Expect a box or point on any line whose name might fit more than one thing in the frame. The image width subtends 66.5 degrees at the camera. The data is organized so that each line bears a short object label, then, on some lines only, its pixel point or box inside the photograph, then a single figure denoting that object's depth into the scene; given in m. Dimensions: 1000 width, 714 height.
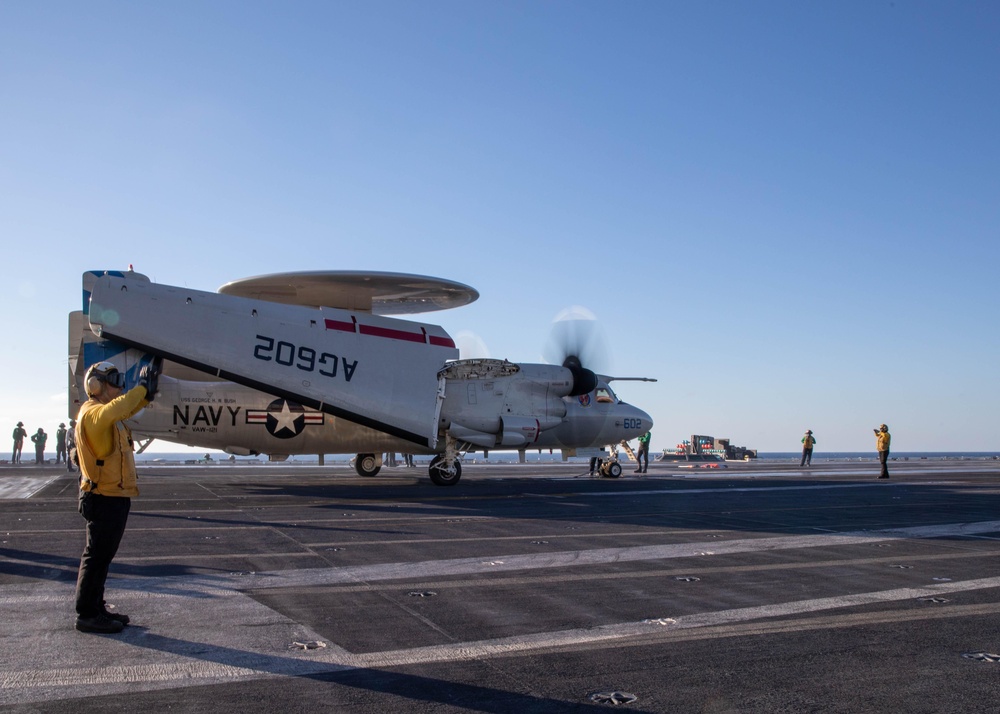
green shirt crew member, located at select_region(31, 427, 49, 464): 44.12
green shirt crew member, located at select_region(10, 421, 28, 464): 43.47
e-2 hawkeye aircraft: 21.12
